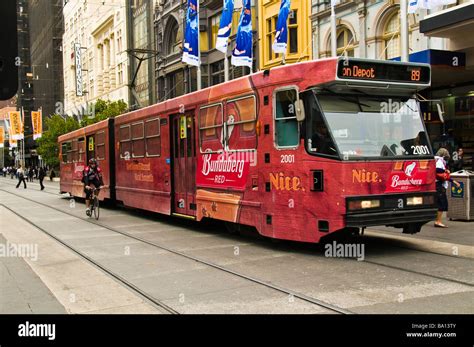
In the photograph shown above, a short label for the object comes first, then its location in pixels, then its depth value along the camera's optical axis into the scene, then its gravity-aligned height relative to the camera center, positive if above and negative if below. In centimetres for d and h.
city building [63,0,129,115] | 5272 +1333
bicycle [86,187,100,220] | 1606 -123
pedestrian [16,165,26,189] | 4138 -62
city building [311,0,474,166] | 1655 +422
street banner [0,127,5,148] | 8044 +498
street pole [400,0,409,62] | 1641 +430
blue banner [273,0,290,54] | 2117 +539
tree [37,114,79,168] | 5472 +312
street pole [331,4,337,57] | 2014 +485
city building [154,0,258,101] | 3291 +810
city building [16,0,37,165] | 11294 +1982
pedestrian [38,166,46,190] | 3658 -59
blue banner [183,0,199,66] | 2531 +628
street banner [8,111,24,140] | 6650 +543
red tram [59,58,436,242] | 857 +19
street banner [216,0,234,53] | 2302 +604
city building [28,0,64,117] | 8319 +1974
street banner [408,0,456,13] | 1608 +480
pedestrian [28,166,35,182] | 6281 -97
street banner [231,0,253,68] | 2277 +543
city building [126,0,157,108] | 4456 +1122
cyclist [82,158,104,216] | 1602 -41
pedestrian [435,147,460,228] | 1223 -56
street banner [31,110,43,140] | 6271 +547
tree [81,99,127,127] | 4458 +485
